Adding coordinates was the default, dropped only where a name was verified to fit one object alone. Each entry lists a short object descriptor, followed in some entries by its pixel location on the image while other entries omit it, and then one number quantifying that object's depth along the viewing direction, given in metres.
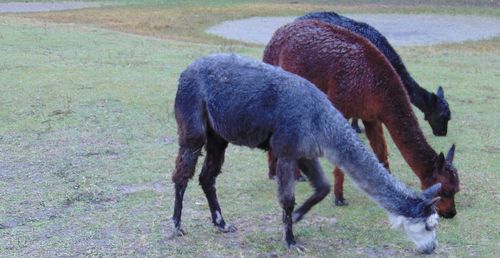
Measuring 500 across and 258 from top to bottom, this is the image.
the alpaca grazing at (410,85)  8.63
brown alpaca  6.36
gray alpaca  5.16
